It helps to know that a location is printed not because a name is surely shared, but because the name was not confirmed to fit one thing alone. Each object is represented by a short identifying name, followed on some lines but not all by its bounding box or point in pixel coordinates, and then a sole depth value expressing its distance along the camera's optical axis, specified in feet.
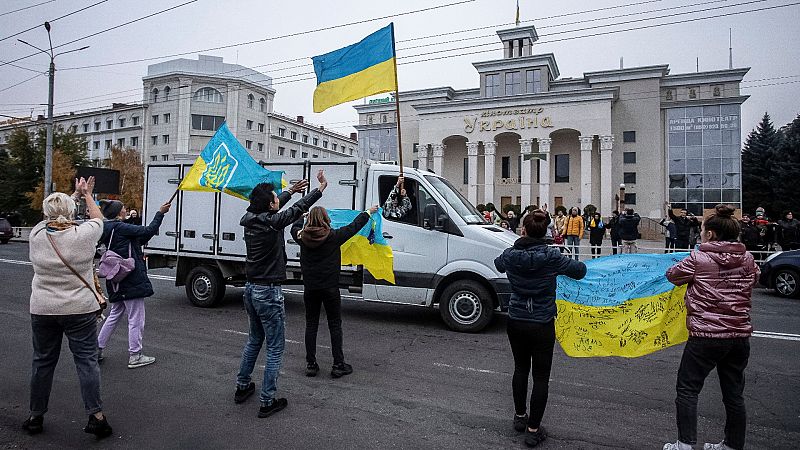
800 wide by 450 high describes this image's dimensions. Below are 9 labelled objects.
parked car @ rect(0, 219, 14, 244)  95.61
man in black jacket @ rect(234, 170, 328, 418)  15.23
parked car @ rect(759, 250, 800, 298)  39.01
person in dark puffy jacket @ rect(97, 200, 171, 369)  19.45
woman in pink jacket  11.85
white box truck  25.64
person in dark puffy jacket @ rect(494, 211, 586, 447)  13.20
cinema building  147.13
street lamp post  79.02
